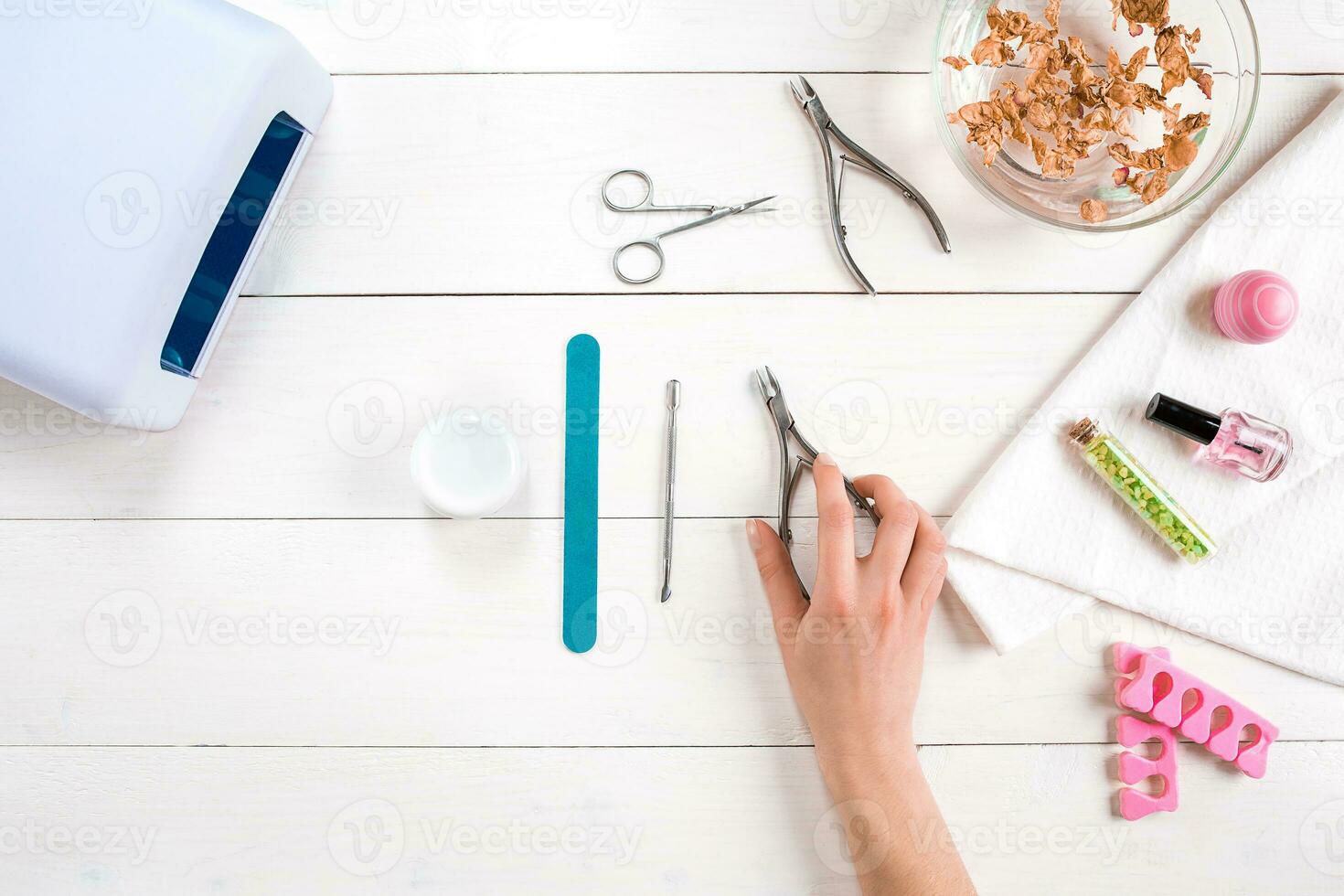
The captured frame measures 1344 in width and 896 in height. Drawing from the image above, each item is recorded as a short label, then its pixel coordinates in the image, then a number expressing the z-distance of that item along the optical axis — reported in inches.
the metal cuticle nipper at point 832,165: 31.9
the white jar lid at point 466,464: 31.0
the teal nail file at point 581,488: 31.9
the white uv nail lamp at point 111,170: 26.0
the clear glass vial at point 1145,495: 30.6
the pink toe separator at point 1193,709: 31.3
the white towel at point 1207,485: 31.5
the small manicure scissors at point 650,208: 32.1
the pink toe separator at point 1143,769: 31.6
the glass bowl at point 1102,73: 30.5
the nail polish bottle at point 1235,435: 30.2
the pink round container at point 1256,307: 30.1
